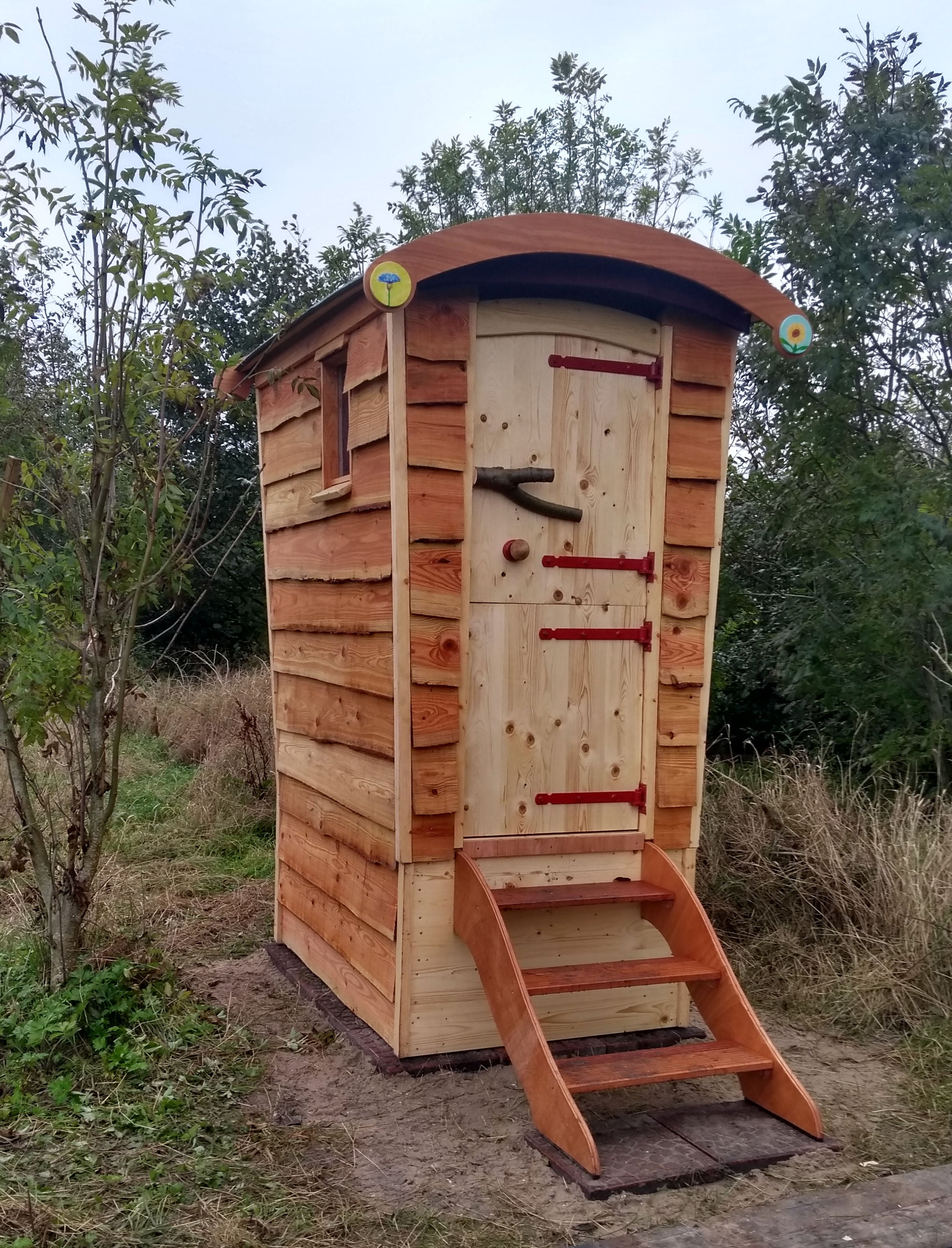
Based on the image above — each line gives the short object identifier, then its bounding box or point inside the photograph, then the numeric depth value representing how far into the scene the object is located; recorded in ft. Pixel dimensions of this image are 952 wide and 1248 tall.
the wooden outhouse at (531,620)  12.99
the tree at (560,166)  50.67
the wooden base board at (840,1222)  9.67
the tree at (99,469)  13.24
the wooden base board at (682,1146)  10.74
